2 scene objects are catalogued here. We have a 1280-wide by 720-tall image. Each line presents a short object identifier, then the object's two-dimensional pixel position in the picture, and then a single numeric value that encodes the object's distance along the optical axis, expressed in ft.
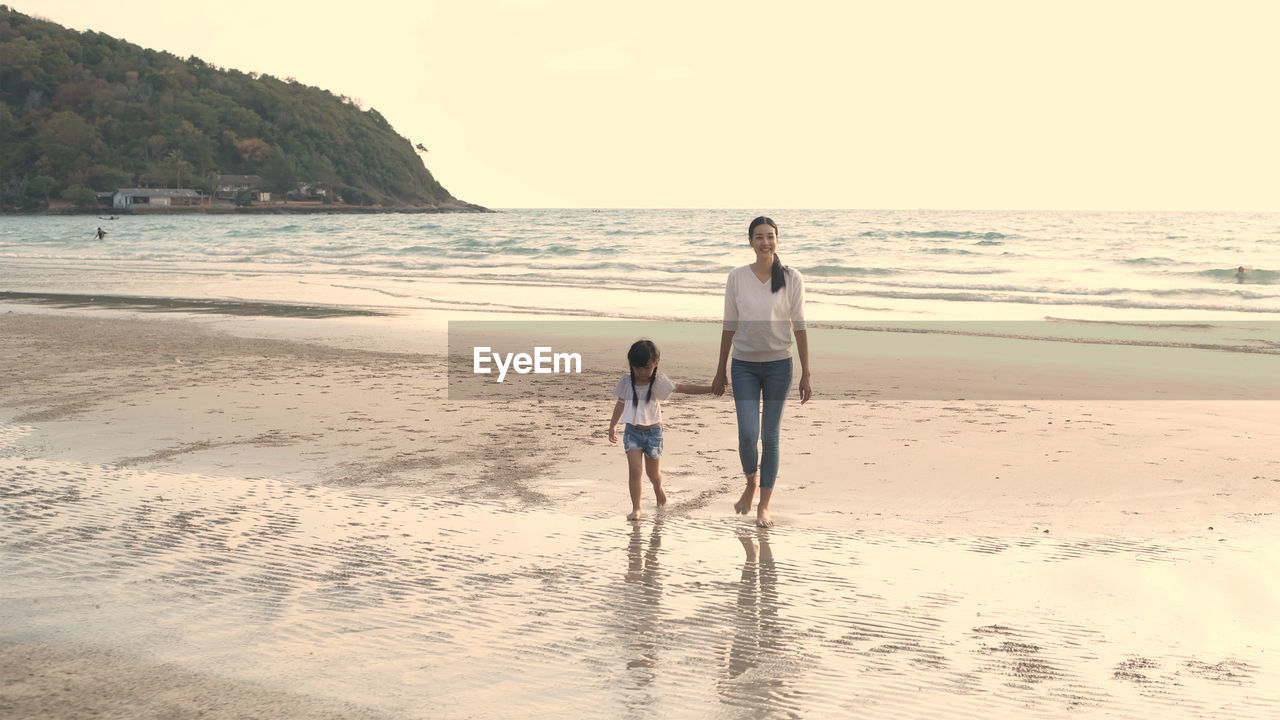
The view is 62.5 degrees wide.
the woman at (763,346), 19.61
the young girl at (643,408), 20.25
